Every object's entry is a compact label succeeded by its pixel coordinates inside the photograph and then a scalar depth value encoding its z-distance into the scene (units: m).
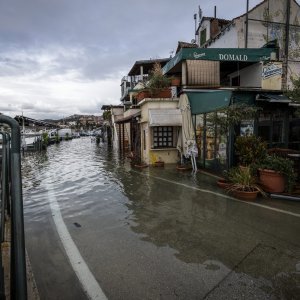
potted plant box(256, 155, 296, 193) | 7.76
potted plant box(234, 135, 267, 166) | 8.79
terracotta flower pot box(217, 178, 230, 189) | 8.88
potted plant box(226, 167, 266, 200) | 7.55
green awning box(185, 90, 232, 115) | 10.25
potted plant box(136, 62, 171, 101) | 14.41
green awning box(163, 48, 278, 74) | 13.49
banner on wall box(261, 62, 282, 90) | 14.45
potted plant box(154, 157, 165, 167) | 14.22
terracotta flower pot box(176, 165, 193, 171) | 12.60
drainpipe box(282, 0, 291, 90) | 19.56
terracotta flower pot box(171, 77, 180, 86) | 14.48
